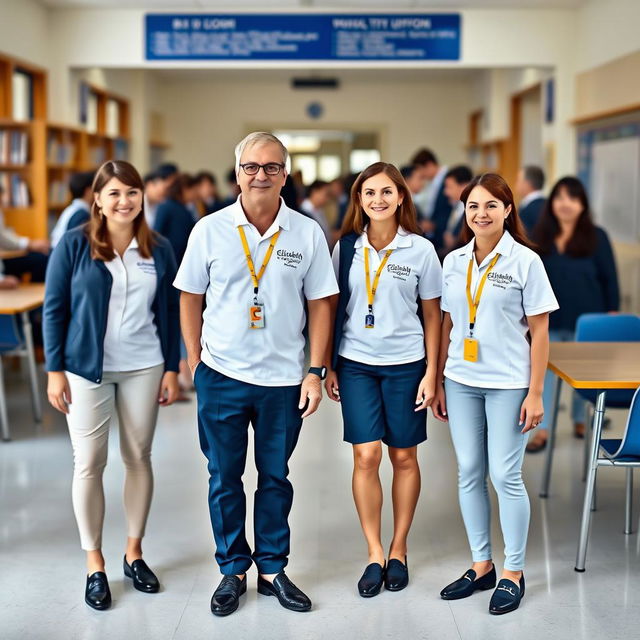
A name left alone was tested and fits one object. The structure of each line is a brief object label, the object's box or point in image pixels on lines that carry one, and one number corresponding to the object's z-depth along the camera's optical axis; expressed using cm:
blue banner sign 847
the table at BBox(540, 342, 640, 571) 323
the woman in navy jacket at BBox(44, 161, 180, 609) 295
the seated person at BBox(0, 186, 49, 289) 705
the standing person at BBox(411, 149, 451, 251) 754
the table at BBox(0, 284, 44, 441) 507
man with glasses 278
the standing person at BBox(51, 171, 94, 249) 503
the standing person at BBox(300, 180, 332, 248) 795
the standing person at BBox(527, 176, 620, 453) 477
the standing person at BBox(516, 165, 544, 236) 582
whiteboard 738
